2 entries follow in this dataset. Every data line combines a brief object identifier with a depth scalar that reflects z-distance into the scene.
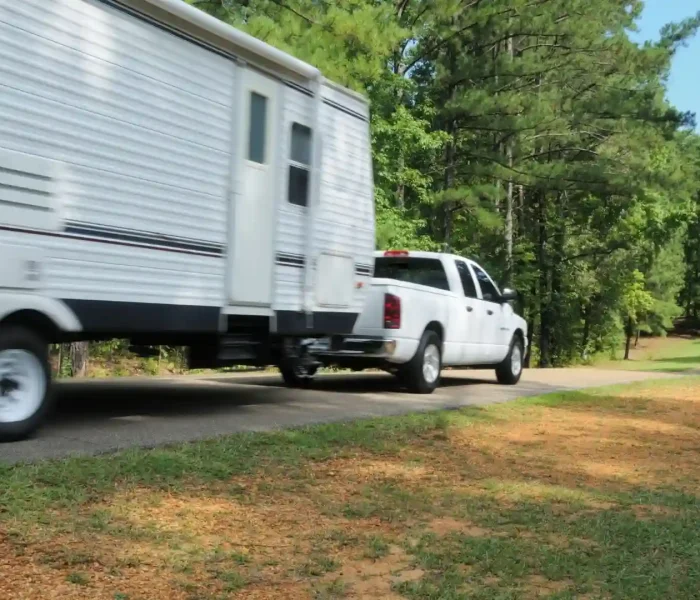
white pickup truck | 11.22
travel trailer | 6.43
